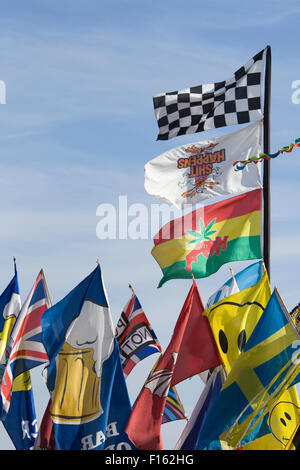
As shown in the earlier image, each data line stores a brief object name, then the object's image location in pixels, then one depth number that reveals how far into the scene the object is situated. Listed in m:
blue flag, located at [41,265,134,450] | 22.52
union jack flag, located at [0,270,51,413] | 27.61
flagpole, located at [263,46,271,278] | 22.98
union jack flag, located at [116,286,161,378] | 26.80
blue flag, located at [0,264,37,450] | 27.30
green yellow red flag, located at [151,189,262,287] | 23.59
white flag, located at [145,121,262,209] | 23.98
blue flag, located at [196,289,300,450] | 19.52
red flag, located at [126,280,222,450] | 21.53
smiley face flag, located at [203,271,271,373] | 22.06
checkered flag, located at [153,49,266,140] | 24.50
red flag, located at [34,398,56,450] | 24.08
